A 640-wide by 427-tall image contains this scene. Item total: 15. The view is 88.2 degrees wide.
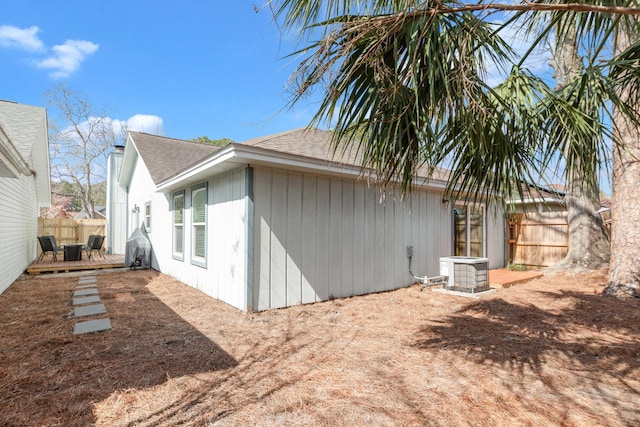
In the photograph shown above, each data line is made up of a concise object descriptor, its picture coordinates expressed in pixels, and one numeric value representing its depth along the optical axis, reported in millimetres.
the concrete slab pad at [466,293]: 6022
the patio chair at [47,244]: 10174
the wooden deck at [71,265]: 9014
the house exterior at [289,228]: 4977
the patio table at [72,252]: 10695
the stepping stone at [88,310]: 4853
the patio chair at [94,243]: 11285
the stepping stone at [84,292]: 6228
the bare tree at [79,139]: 21188
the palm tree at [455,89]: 2160
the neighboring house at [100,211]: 27797
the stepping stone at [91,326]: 4113
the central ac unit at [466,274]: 6168
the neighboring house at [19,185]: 5246
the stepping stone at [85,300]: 5602
